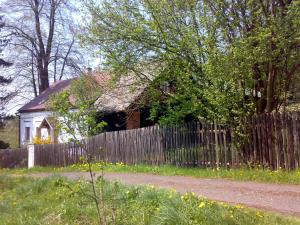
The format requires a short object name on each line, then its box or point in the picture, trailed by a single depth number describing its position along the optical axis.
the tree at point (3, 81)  30.47
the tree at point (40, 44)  32.85
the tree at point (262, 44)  9.38
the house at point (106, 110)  13.90
